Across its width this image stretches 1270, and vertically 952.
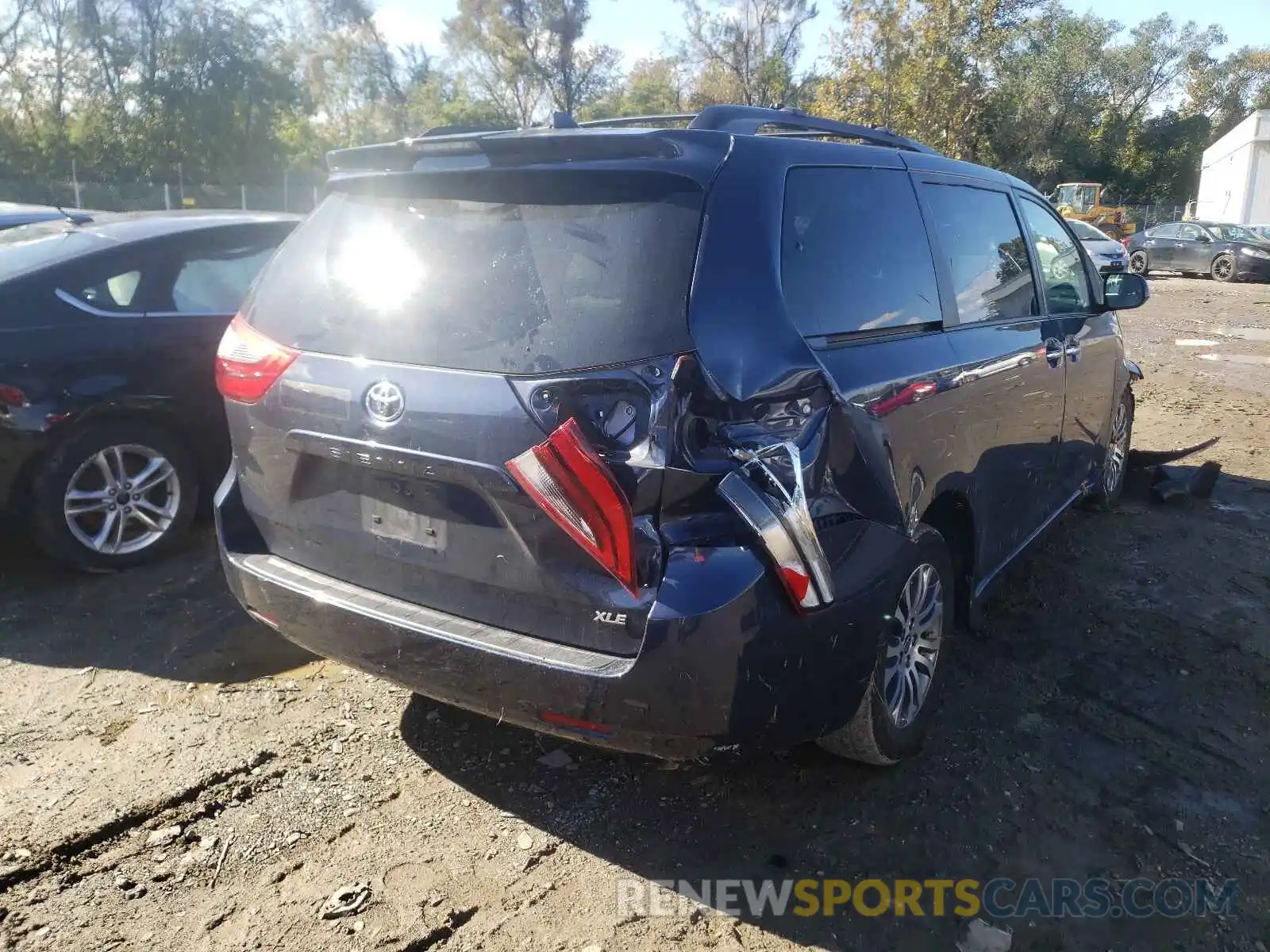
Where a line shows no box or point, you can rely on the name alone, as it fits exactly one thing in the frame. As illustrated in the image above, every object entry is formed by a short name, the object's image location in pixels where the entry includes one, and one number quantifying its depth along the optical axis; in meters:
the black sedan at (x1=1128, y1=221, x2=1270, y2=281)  24.14
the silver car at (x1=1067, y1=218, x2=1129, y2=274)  23.91
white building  38.69
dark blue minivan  2.35
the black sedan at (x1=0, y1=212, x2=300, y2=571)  4.39
